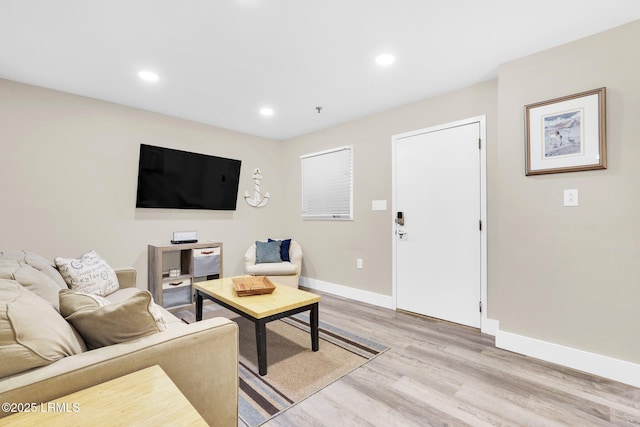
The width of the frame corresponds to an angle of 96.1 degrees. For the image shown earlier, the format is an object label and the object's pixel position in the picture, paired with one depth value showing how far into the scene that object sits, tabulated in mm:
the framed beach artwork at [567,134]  2018
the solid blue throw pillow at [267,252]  4117
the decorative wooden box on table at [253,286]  2369
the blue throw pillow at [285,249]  4241
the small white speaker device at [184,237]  3596
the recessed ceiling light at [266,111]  3488
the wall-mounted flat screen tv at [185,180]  3502
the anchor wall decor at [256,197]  4526
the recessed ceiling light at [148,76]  2613
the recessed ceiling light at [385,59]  2320
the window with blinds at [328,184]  3947
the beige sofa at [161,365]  847
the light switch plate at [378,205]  3527
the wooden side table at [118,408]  713
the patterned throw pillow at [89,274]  2154
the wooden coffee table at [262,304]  2002
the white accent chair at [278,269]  3848
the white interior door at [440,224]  2840
